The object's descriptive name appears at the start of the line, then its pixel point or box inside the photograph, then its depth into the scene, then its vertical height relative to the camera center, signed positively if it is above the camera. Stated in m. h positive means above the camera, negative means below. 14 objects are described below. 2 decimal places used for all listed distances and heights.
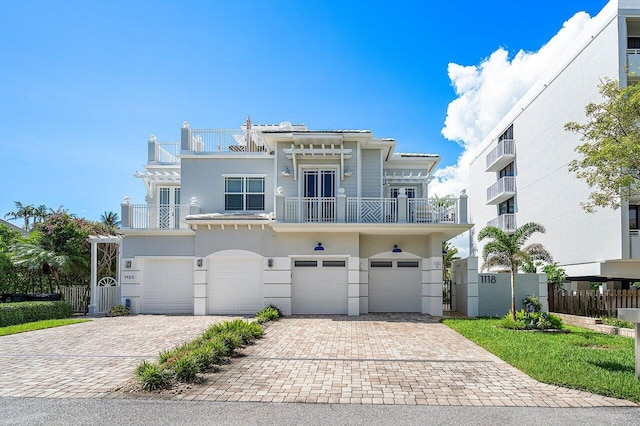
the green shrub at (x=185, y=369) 7.25 -2.01
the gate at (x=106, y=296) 18.86 -2.11
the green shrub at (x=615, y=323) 13.64 -2.39
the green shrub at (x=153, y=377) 6.85 -2.02
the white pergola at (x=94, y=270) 18.62 -1.00
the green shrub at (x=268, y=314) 15.14 -2.40
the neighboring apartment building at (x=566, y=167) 20.25 +4.96
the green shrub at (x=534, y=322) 13.71 -2.32
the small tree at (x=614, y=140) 10.66 +2.58
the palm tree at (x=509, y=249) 14.98 -0.09
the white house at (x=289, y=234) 17.55 +0.47
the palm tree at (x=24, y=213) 50.16 +3.64
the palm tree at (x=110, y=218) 37.65 +2.36
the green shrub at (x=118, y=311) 17.84 -2.58
